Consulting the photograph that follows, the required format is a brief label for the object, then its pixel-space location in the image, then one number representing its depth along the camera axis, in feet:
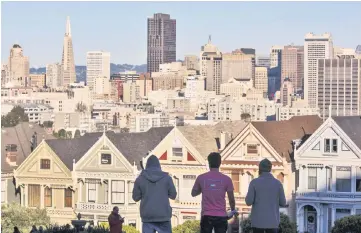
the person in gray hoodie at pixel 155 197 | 62.34
